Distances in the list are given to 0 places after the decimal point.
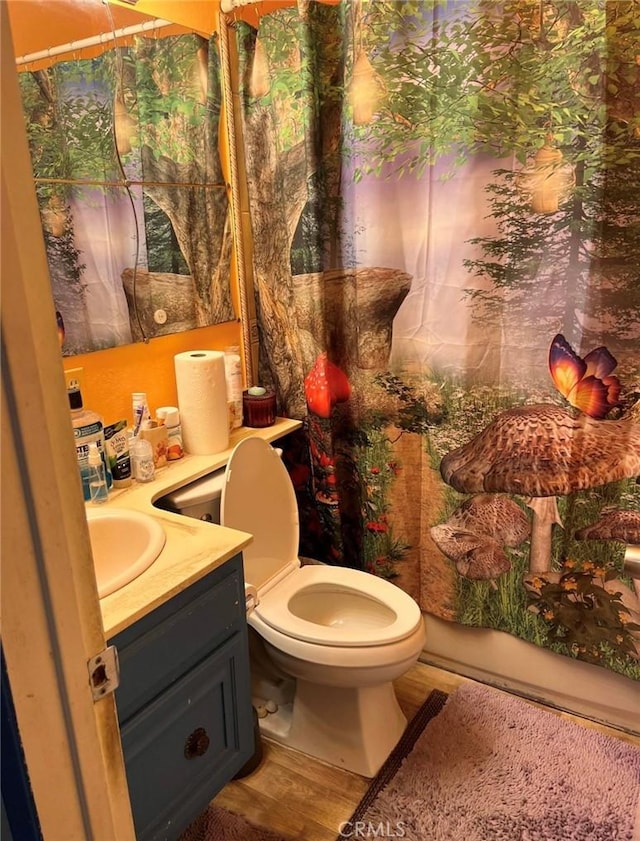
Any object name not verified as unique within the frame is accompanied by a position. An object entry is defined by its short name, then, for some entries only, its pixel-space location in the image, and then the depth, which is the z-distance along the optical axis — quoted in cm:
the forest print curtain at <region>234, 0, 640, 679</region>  154
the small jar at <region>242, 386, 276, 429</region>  201
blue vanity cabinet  119
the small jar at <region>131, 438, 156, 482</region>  164
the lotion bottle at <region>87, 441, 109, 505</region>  151
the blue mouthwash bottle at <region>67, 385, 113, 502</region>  150
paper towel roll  176
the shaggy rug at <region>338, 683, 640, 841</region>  156
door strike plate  67
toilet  159
